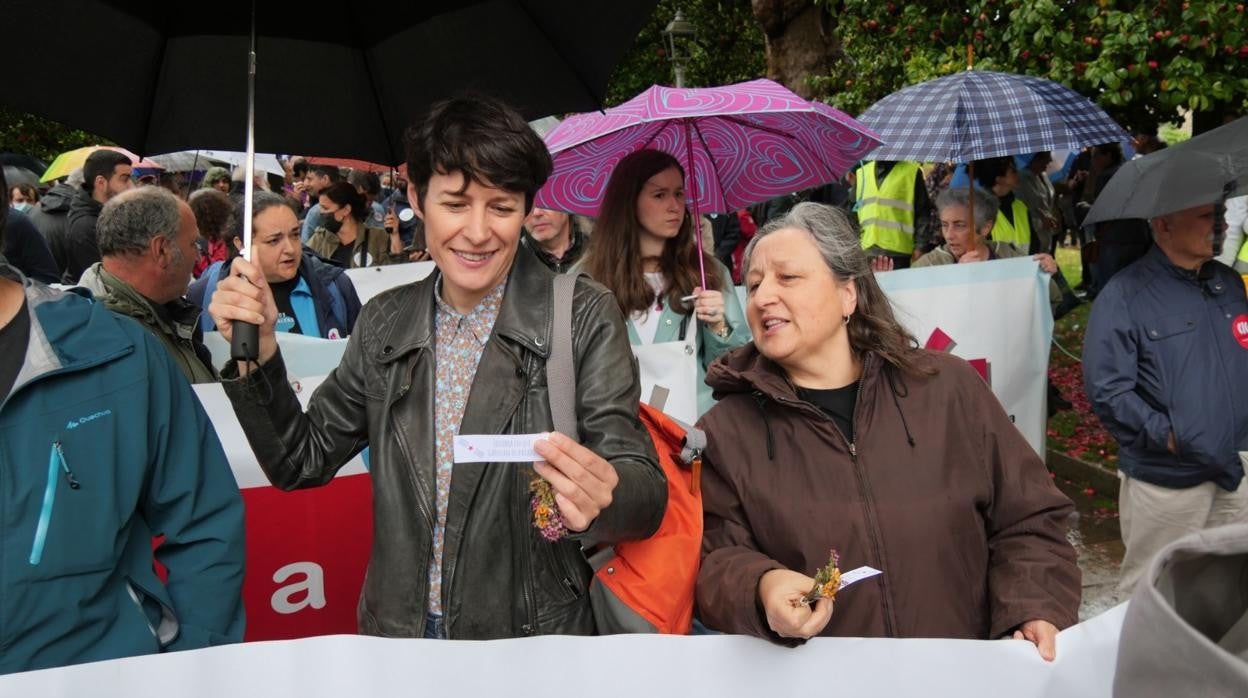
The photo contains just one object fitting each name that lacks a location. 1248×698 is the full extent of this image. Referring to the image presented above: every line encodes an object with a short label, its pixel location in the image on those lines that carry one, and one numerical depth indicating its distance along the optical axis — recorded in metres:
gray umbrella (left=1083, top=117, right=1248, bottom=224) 4.27
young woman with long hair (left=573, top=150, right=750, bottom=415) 4.71
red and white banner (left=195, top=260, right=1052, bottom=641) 3.95
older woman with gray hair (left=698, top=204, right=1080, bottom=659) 2.61
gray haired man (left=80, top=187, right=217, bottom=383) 4.26
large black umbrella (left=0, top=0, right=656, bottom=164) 2.74
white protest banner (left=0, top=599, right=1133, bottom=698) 2.05
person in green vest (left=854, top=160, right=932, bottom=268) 9.27
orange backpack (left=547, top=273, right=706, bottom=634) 2.31
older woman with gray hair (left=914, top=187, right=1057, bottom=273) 6.88
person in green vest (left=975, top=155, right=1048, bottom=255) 8.05
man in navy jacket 4.59
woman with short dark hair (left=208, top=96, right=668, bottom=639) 2.34
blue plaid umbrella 6.29
